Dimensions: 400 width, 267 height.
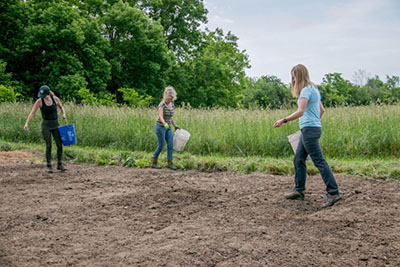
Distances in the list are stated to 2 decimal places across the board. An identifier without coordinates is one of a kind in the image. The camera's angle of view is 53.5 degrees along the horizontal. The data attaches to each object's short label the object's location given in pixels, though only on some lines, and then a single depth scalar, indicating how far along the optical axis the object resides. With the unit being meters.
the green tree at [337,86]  64.06
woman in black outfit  8.41
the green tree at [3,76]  24.98
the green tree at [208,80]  38.56
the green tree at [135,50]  33.03
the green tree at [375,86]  61.85
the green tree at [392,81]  80.31
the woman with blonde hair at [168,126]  8.84
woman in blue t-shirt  5.18
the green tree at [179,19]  39.59
